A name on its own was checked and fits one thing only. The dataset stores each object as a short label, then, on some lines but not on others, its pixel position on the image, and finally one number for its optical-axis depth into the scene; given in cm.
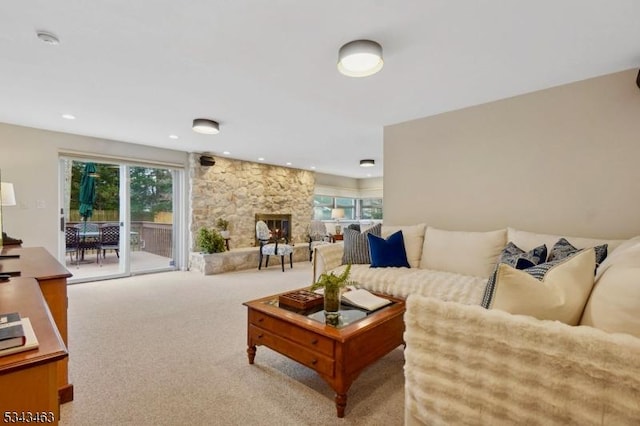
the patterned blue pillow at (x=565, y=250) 206
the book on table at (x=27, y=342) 80
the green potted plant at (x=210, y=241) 539
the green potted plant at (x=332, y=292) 190
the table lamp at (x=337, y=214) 836
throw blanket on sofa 233
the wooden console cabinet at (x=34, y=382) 78
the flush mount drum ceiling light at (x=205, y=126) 365
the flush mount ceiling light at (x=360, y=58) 197
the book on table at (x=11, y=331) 83
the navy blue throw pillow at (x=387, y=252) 312
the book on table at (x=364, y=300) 214
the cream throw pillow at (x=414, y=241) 324
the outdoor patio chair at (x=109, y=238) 550
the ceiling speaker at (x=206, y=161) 551
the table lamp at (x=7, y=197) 310
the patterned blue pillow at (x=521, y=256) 200
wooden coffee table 170
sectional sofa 88
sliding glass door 502
